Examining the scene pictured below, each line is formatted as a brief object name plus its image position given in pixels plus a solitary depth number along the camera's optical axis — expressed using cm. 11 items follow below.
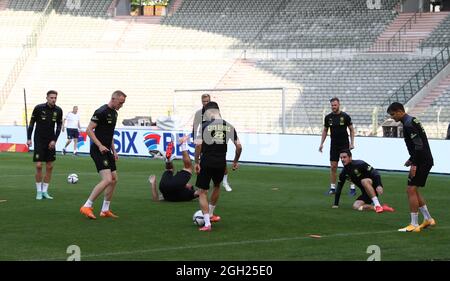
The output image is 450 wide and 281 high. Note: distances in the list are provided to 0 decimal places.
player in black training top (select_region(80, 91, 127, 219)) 1478
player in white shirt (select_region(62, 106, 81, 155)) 3381
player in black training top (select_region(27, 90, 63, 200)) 1772
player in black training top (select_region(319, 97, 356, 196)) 1978
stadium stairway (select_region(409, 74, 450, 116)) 3725
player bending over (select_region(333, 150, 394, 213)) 1622
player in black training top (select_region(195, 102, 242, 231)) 1356
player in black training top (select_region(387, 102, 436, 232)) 1345
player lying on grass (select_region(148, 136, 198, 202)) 1753
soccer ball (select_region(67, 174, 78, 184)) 2159
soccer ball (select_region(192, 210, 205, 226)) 1377
